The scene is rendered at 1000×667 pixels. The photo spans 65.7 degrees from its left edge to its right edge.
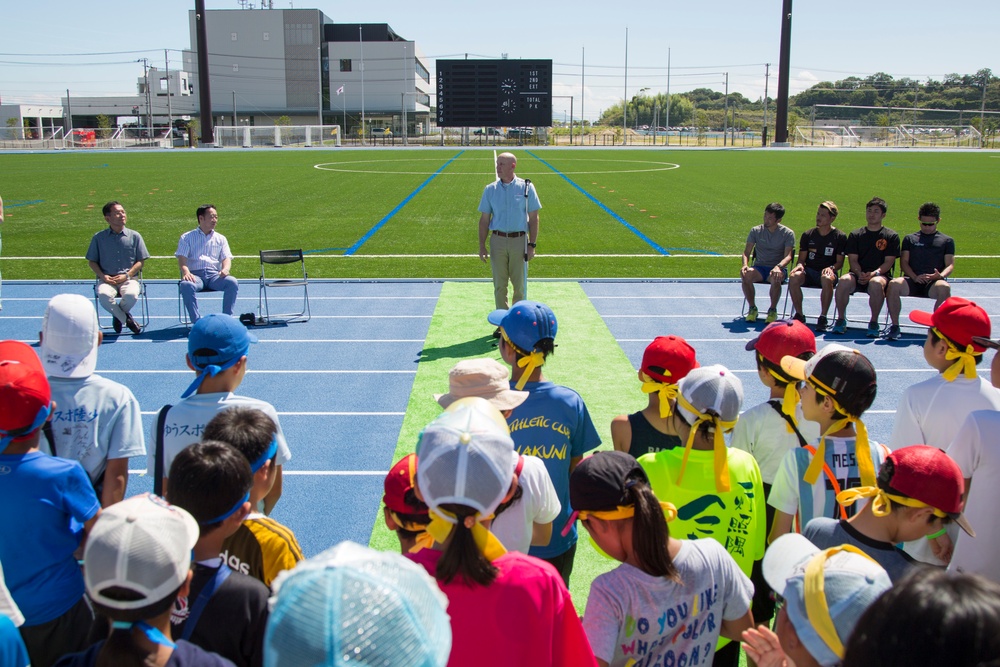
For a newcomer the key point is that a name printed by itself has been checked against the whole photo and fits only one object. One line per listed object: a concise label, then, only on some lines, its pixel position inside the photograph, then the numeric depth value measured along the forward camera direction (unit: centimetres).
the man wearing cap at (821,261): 1032
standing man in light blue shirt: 964
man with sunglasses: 995
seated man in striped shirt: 1026
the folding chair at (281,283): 1084
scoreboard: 5531
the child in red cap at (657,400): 374
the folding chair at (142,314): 1054
